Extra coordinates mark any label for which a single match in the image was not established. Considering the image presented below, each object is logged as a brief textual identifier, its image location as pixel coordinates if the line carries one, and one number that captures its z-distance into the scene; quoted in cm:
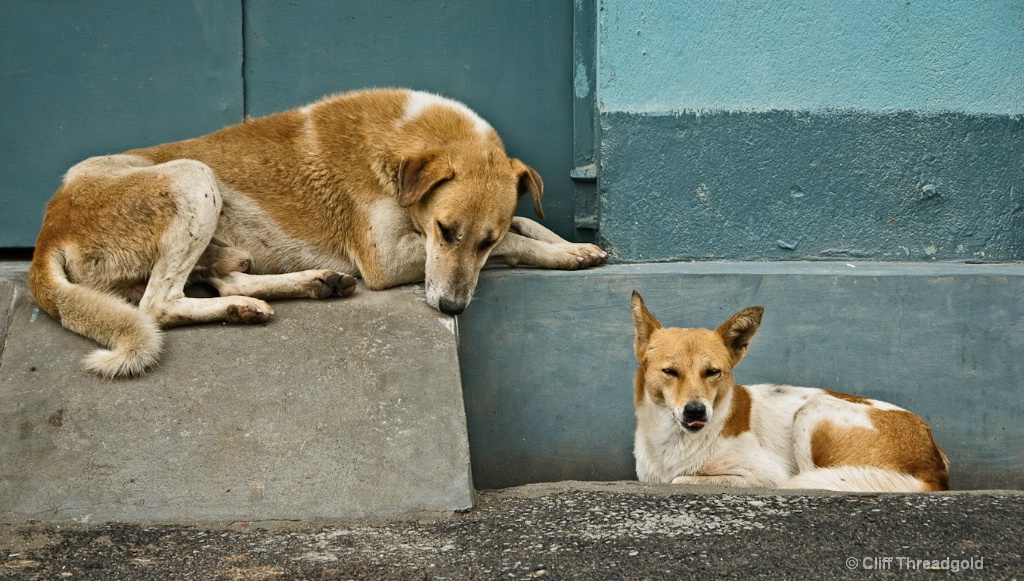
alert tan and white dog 745
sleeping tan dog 812
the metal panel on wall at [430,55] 977
